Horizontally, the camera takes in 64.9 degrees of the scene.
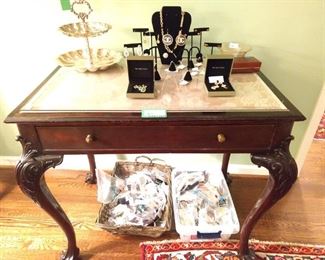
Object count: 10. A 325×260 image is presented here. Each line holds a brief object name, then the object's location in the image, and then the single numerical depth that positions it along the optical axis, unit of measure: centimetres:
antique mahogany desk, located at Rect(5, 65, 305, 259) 78
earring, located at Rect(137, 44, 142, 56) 109
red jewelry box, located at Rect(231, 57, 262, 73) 104
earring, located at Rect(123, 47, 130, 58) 113
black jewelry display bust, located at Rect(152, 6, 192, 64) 100
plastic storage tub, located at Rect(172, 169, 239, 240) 117
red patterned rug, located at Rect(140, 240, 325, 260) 116
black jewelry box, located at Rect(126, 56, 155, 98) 83
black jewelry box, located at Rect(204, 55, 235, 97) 86
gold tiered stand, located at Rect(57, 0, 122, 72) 100
